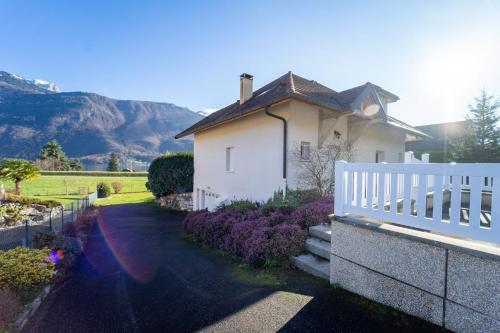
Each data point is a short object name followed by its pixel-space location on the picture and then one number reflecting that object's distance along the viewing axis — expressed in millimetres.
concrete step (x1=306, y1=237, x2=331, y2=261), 4156
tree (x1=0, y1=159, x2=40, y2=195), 14109
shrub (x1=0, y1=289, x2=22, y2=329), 2814
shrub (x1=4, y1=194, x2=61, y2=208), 13367
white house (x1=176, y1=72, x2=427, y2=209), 7895
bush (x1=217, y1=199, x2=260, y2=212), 7551
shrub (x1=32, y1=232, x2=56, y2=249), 5661
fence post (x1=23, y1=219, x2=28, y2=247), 5405
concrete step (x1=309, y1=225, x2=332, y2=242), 4453
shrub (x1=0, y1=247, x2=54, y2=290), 3578
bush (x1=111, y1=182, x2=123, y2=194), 28422
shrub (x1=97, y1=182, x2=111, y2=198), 23609
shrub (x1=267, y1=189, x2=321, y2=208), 6834
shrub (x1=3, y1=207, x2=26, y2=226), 10258
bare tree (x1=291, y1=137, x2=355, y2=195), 7918
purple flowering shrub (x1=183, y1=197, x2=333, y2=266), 4469
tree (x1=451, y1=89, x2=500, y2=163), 17938
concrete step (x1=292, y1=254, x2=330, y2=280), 3859
